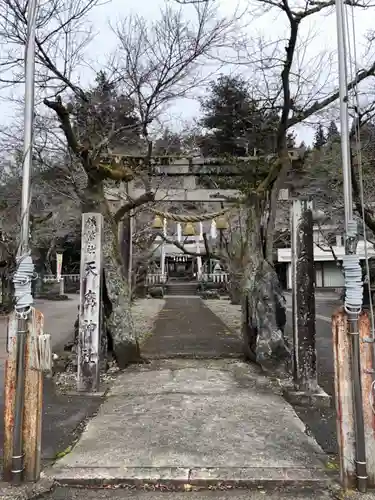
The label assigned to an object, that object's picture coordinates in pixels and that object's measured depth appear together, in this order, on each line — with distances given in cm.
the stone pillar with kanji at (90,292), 652
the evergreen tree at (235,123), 1058
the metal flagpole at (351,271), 348
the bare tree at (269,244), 738
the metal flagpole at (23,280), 358
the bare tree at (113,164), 751
